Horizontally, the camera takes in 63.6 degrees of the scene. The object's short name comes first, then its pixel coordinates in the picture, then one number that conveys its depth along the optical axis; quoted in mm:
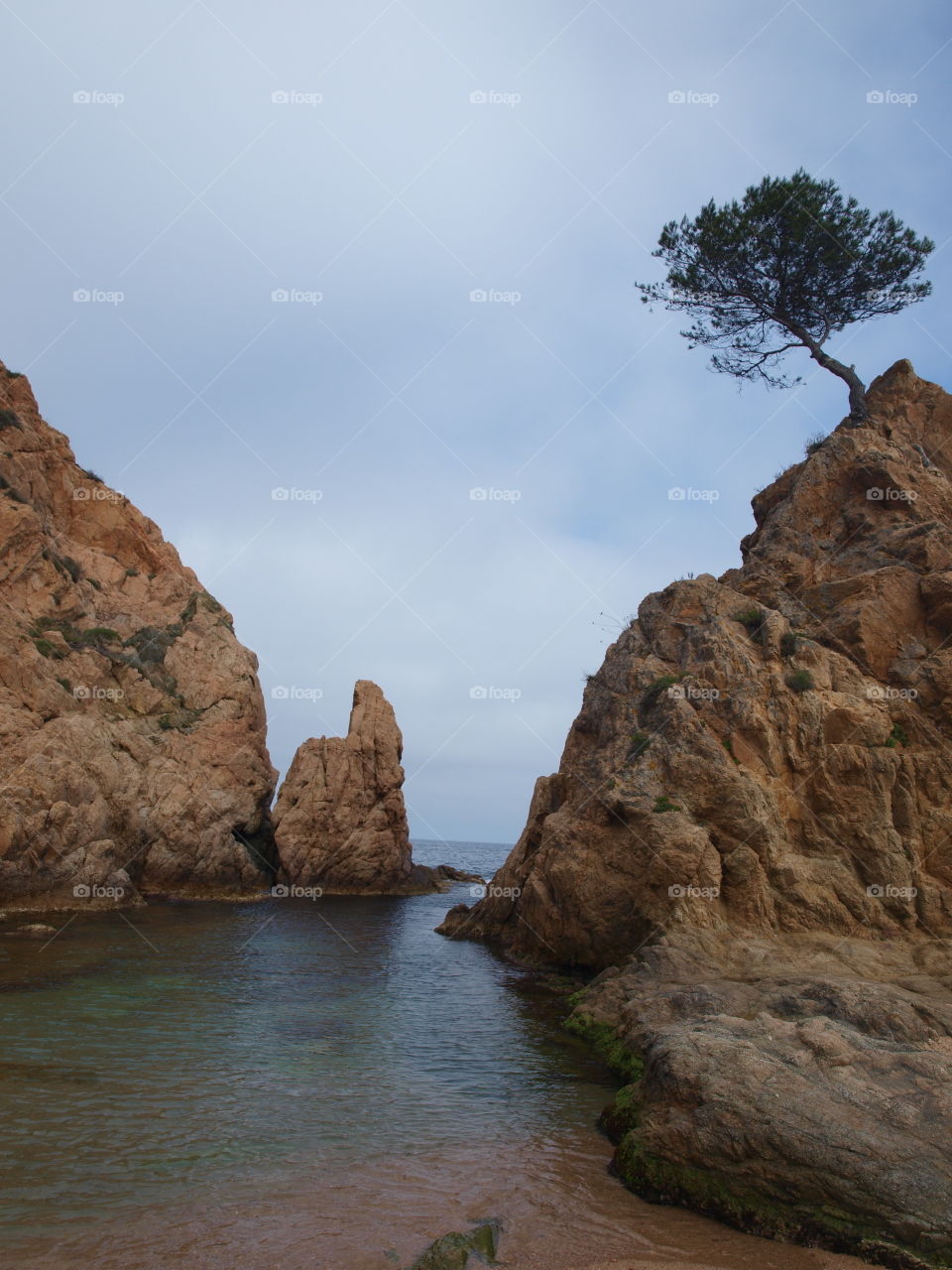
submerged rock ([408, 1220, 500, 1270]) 6891
